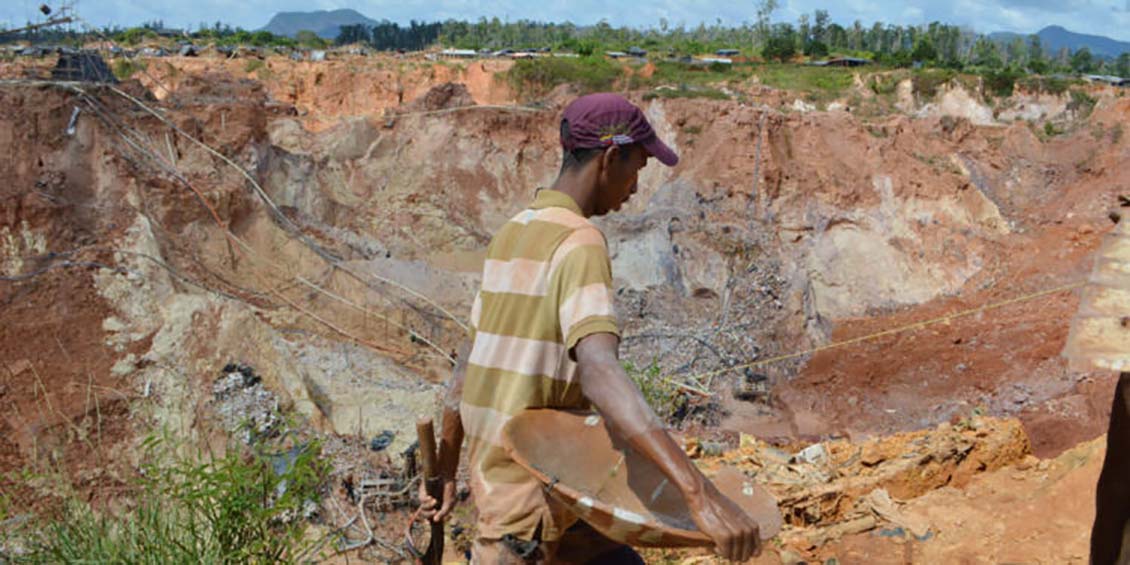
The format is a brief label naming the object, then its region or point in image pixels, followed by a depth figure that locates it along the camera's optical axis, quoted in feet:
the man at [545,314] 6.11
